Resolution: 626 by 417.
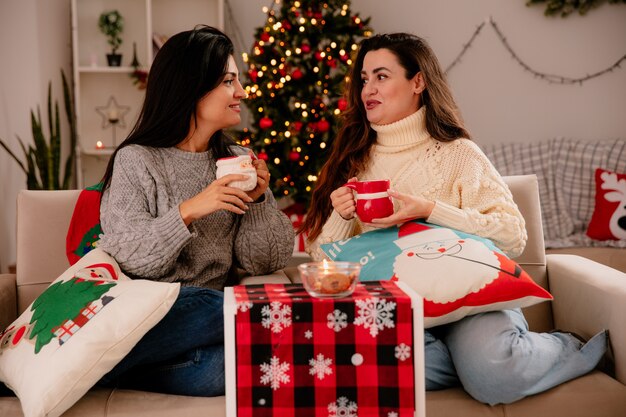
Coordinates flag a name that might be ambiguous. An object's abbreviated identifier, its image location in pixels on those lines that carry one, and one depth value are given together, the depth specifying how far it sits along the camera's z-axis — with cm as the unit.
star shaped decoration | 482
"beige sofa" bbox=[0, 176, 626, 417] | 165
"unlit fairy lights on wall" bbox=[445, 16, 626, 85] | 479
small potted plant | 463
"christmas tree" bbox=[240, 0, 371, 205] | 424
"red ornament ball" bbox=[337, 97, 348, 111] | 420
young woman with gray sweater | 192
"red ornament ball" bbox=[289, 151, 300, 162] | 421
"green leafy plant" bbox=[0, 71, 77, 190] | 408
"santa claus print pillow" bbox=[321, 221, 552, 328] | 168
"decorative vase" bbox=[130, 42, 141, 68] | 463
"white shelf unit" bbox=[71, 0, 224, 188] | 475
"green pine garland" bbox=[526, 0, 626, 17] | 471
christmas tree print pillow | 153
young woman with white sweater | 168
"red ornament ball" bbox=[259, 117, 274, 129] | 419
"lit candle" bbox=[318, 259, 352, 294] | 137
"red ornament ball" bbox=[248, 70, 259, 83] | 426
